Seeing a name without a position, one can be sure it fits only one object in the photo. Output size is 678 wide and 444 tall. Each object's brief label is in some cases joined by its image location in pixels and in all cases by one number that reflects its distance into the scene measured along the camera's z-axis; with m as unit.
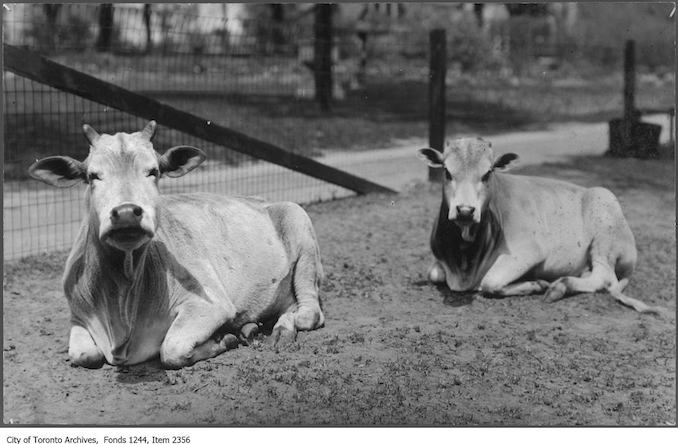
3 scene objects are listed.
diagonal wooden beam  8.12
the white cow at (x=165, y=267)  5.68
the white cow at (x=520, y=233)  8.11
